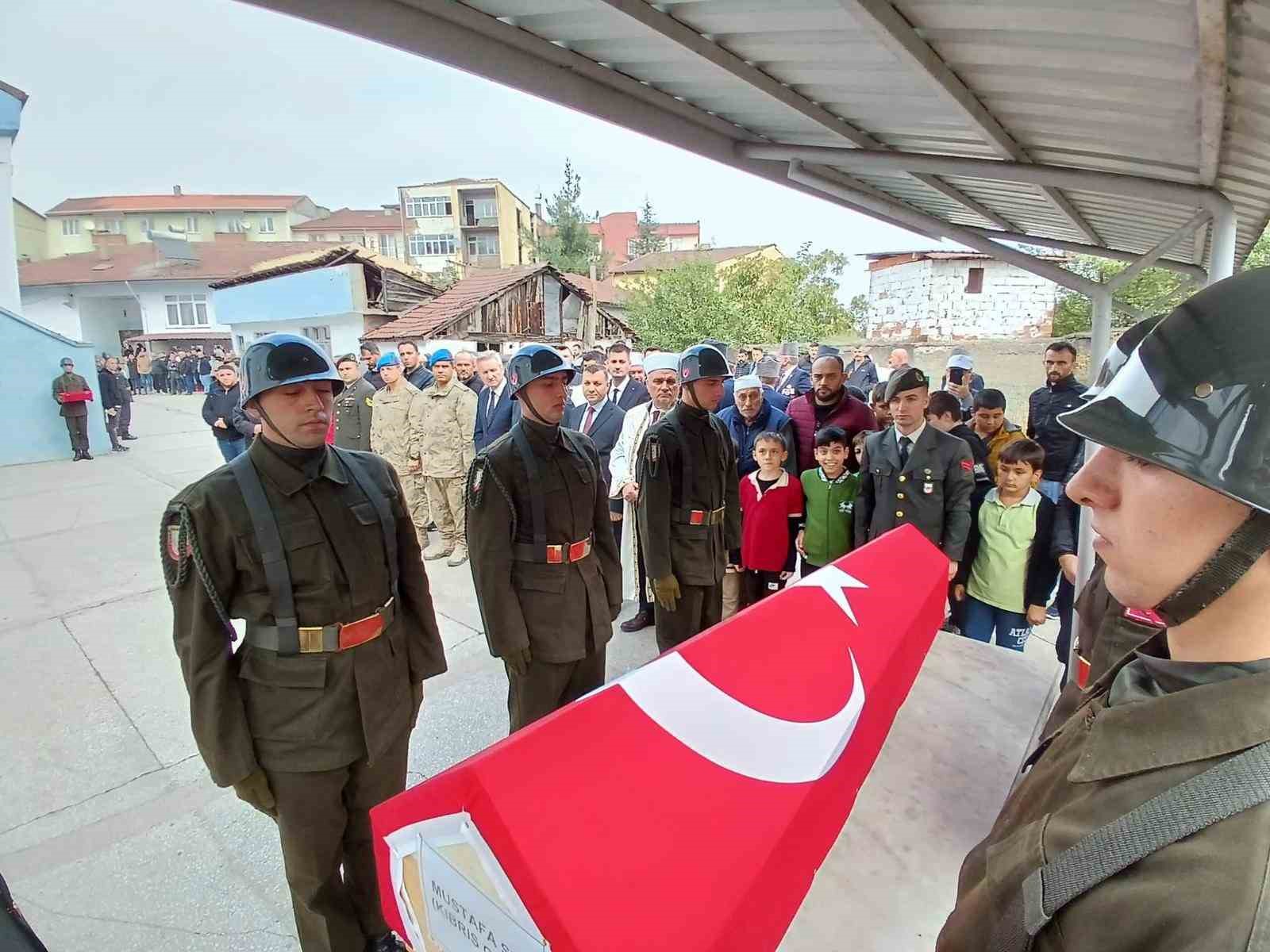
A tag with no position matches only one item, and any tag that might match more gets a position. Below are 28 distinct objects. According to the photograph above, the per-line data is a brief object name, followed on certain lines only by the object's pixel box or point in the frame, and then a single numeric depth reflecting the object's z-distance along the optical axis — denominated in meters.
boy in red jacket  4.06
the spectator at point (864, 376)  9.31
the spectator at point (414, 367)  7.55
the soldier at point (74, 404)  11.07
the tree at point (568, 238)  43.22
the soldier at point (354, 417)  6.70
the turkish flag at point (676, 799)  1.03
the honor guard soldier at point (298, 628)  1.73
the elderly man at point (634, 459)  4.52
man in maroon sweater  4.38
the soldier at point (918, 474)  3.33
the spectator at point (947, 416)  3.69
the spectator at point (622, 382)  5.82
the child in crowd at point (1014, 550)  3.28
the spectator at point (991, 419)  4.52
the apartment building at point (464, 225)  45.88
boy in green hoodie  3.96
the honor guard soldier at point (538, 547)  2.53
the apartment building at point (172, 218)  56.31
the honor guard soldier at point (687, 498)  3.31
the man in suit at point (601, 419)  5.35
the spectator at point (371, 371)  8.51
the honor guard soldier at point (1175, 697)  0.57
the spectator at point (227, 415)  7.22
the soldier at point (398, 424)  6.29
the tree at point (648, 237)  57.91
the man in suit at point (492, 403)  5.86
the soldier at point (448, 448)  5.99
